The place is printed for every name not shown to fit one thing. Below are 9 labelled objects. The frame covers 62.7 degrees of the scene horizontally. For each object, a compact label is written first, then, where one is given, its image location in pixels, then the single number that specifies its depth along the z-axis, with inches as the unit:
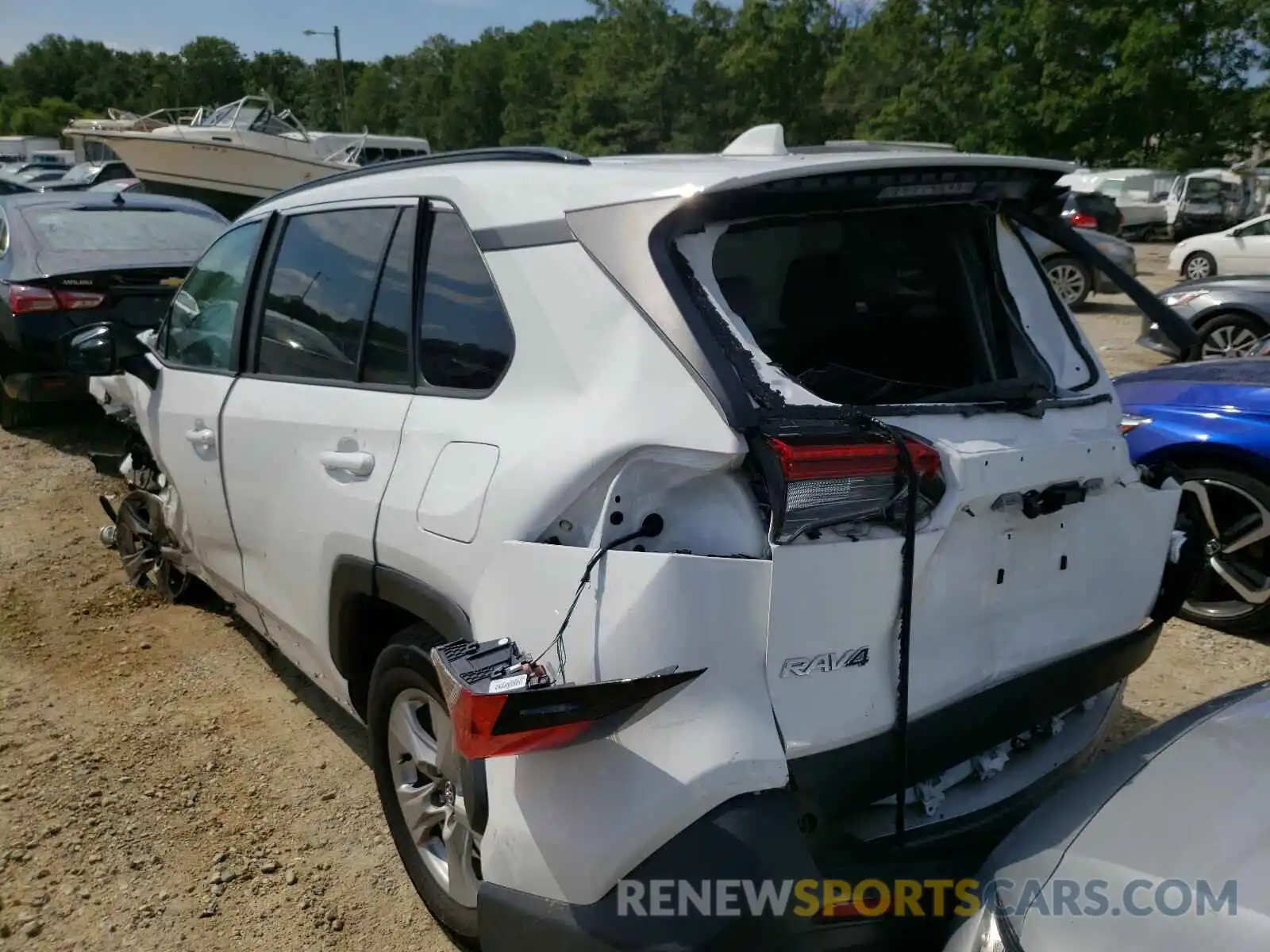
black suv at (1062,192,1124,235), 676.7
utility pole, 1691.7
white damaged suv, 72.1
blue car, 164.9
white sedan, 644.7
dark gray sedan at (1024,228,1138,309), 505.7
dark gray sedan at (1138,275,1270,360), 374.9
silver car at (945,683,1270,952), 59.3
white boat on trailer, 762.2
